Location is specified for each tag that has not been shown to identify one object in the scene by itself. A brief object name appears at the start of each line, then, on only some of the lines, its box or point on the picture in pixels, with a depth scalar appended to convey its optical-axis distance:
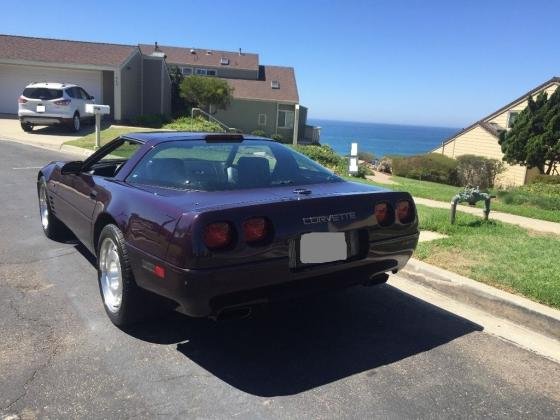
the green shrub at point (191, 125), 24.15
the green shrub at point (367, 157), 35.86
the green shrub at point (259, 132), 32.78
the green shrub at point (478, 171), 25.84
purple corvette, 3.13
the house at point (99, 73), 25.31
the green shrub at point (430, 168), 26.72
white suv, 18.53
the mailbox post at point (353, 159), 14.75
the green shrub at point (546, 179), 19.25
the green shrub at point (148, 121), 24.92
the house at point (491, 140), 30.83
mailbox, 15.42
